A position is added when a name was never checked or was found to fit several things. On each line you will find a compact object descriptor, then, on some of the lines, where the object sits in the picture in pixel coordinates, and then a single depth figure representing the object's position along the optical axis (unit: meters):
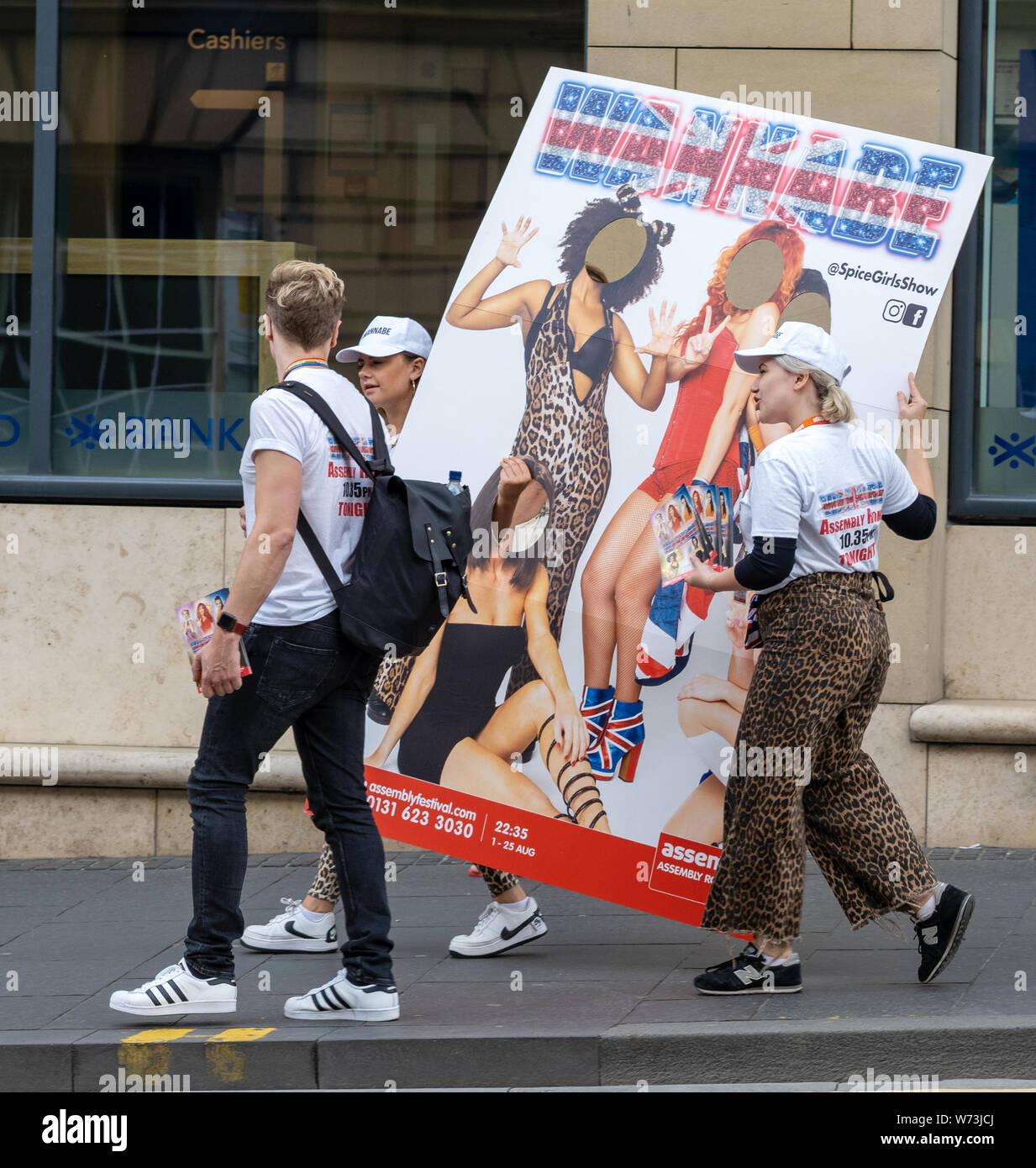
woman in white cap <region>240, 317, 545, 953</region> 10.68
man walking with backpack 8.39
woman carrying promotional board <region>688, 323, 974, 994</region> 9.18
